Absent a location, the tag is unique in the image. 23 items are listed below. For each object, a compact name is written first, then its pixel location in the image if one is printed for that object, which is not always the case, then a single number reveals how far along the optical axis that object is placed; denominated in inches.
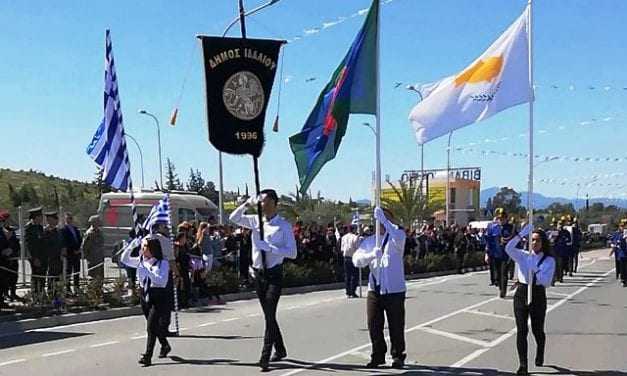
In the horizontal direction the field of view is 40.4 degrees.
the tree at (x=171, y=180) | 2637.8
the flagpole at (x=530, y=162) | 383.9
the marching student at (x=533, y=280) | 383.9
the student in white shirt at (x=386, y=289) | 380.2
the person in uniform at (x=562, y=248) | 981.9
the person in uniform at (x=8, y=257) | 627.2
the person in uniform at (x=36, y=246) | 662.8
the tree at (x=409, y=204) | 2391.7
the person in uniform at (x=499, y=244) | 733.3
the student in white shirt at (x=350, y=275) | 801.6
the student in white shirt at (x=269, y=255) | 382.9
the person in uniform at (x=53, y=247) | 669.9
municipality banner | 399.5
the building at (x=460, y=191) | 3765.3
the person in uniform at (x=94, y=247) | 741.9
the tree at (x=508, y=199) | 3787.4
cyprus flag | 421.4
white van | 1274.6
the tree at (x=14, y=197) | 1951.9
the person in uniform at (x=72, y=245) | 697.6
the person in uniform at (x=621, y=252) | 964.0
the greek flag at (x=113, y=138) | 539.2
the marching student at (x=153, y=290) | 410.0
